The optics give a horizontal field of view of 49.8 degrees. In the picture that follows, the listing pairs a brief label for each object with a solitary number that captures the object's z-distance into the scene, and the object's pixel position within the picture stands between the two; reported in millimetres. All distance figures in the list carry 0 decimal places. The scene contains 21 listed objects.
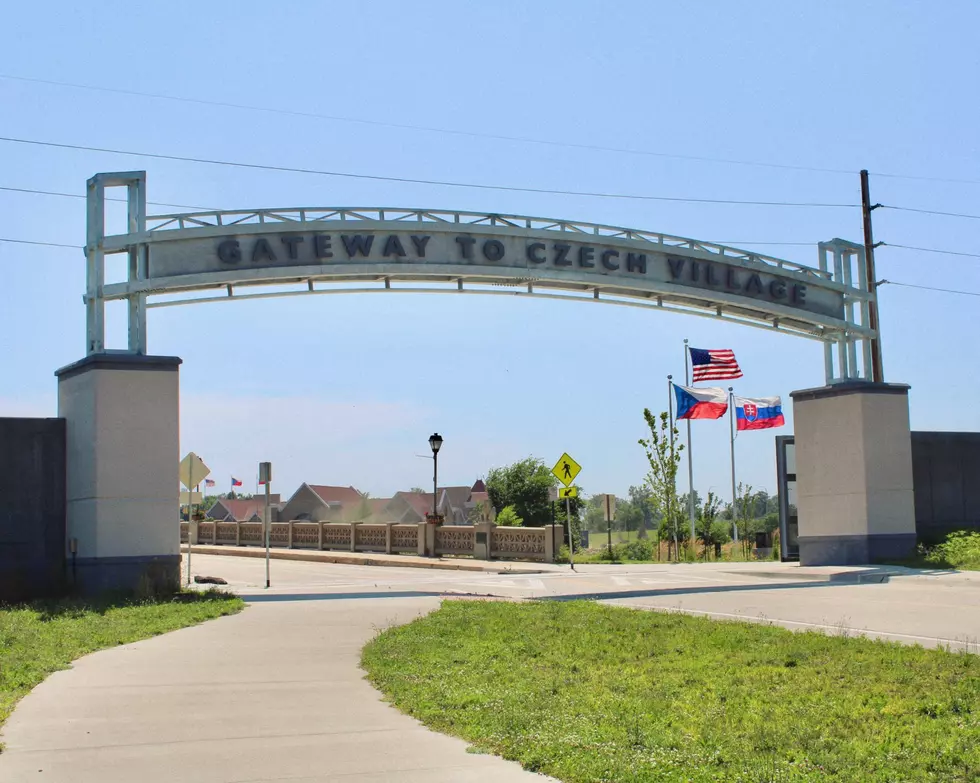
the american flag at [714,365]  38594
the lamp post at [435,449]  36062
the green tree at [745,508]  41438
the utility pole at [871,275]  25734
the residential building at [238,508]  95500
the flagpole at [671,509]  43406
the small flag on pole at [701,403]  39781
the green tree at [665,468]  43219
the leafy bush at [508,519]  53406
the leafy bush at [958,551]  23281
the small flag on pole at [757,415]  43594
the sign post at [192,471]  23766
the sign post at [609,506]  37750
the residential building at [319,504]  84875
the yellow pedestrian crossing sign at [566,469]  32125
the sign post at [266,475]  23359
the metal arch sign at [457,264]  19391
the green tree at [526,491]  65875
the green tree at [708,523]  49938
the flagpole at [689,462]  49341
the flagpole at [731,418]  47156
